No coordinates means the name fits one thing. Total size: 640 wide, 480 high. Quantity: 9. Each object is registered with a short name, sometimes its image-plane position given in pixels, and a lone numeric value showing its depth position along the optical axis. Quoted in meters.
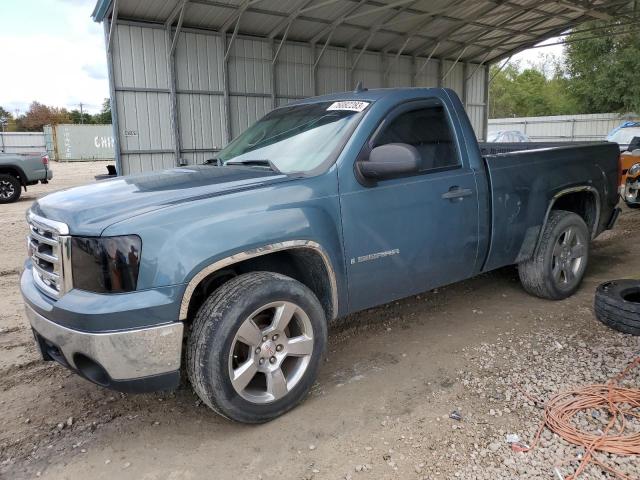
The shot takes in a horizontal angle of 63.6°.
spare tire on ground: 4.10
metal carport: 11.91
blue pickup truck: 2.58
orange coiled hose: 2.67
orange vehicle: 9.56
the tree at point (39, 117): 74.69
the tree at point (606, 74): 32.16
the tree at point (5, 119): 69.53
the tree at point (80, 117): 78.31
